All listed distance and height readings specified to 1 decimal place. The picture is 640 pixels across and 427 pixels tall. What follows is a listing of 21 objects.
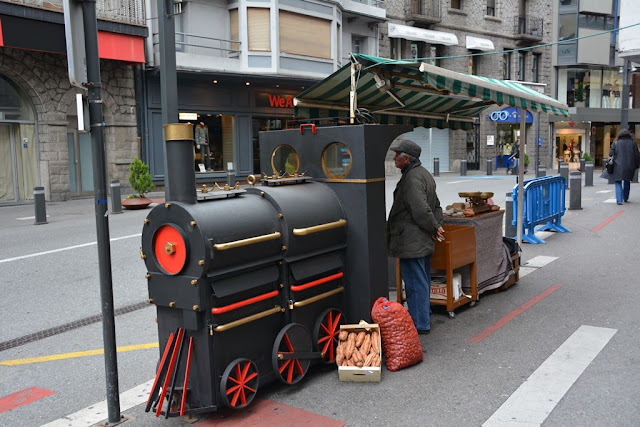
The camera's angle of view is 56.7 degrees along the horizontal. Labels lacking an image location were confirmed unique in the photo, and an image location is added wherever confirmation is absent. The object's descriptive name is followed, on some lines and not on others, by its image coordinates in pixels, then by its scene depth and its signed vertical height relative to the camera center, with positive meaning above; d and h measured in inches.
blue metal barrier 423.5 -42.5
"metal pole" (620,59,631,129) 1011.9 +92.2
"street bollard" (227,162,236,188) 876.6 -29.1
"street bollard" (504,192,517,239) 451.1 -55.4
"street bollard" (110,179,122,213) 636.1 -43.3
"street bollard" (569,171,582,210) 594.4 -47.3
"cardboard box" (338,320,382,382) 185.8 -69.3
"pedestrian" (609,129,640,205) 601.2 -13.4
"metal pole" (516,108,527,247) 366.9 -21.2
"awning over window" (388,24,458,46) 1235.2 +247.1
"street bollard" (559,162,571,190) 713.0 -26.4
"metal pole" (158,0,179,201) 426.6 +63.0
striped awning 237.6 +26.6
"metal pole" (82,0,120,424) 156.9 -12.0
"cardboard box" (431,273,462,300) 257.0 -59.9
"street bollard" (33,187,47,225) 573.0 -45.2
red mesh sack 195.8 -60.9
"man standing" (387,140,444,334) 220.7 -29.0
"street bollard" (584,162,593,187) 877.2 -41.8
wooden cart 248.8 -46.2
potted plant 671.4 -30.2
